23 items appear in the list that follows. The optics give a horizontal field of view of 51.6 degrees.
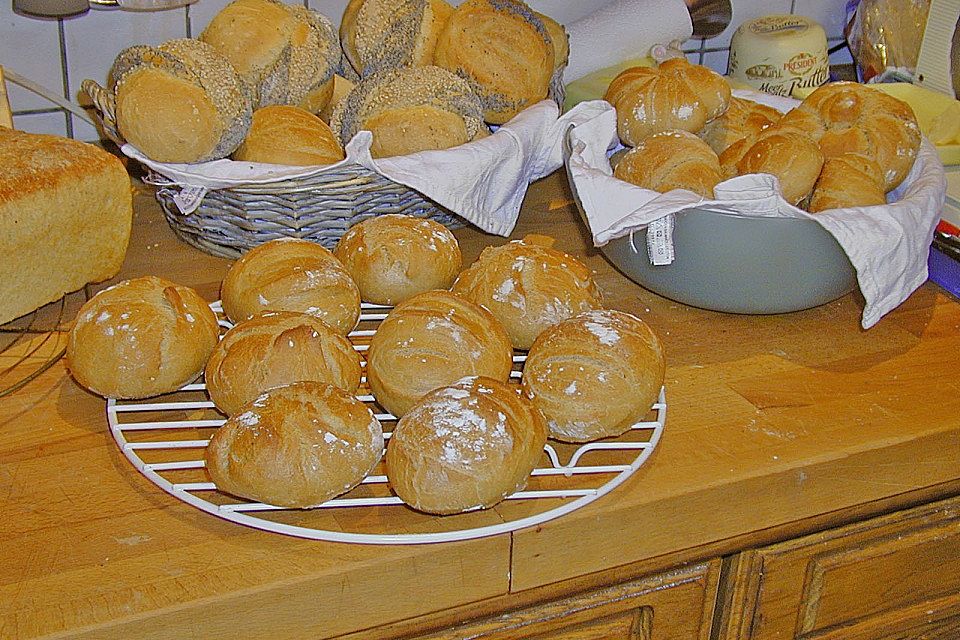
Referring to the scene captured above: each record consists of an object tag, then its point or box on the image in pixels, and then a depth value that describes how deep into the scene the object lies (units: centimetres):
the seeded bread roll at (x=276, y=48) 108
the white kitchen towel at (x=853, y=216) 91
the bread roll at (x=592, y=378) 76
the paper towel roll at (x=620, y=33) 141
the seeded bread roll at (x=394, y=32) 115
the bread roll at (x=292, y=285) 85
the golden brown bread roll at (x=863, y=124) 102
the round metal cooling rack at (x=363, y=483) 71
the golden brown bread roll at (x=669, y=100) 105
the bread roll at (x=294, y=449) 69
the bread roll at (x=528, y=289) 87
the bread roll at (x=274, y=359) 77
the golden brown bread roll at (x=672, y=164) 96
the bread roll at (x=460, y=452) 69
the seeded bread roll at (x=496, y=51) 111
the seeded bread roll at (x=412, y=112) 104
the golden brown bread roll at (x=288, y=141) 101
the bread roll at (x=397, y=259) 93
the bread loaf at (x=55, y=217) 93
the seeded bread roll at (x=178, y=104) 98
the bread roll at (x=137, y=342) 79
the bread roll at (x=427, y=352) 77
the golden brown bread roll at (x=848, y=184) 95
